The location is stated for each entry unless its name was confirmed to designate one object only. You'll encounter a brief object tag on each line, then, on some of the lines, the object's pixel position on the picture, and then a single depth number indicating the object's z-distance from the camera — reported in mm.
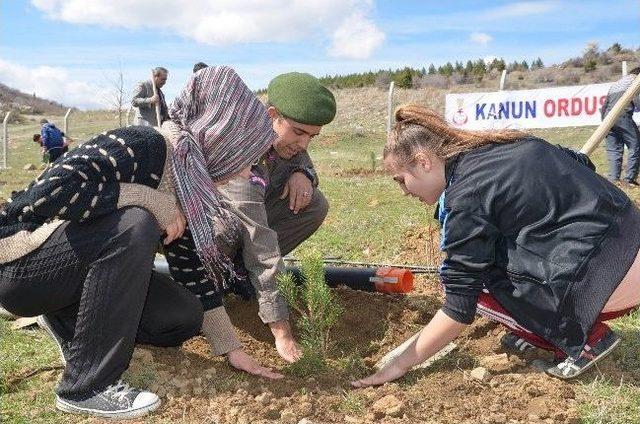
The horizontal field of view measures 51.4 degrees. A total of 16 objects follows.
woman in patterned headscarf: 2342
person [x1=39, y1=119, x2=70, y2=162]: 13172
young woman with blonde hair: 2492
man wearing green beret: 3162
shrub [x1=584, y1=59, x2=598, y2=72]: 32844
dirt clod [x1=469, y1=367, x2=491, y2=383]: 2765
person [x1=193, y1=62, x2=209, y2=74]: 4047
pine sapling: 2805
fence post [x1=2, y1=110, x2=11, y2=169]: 17578
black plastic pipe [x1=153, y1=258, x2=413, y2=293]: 3723
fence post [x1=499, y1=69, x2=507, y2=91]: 15066
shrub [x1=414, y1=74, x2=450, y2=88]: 35094
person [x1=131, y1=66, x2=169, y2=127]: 10148
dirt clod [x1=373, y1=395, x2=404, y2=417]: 2412
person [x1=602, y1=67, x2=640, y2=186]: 9697
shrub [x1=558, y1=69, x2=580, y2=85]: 31447
